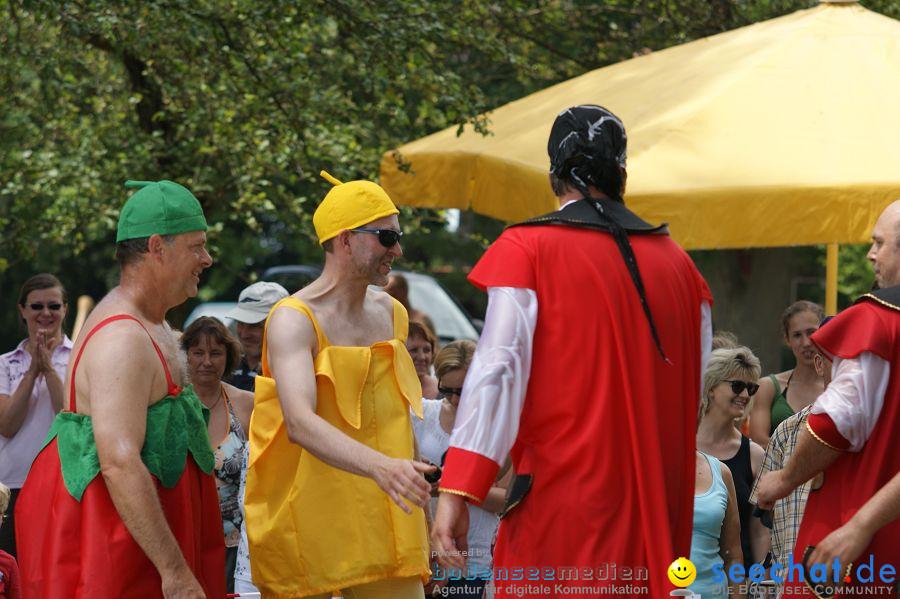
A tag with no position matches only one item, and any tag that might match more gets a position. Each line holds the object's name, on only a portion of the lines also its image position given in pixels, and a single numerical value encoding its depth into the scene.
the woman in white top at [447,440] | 11.44
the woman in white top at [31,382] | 13.23
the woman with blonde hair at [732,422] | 11.55
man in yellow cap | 8.58
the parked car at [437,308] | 28.25
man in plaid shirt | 9.84
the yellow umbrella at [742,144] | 12.13
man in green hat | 7.36
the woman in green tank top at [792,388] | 13.16
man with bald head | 7.37
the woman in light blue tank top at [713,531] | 10.48
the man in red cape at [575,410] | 6.88
